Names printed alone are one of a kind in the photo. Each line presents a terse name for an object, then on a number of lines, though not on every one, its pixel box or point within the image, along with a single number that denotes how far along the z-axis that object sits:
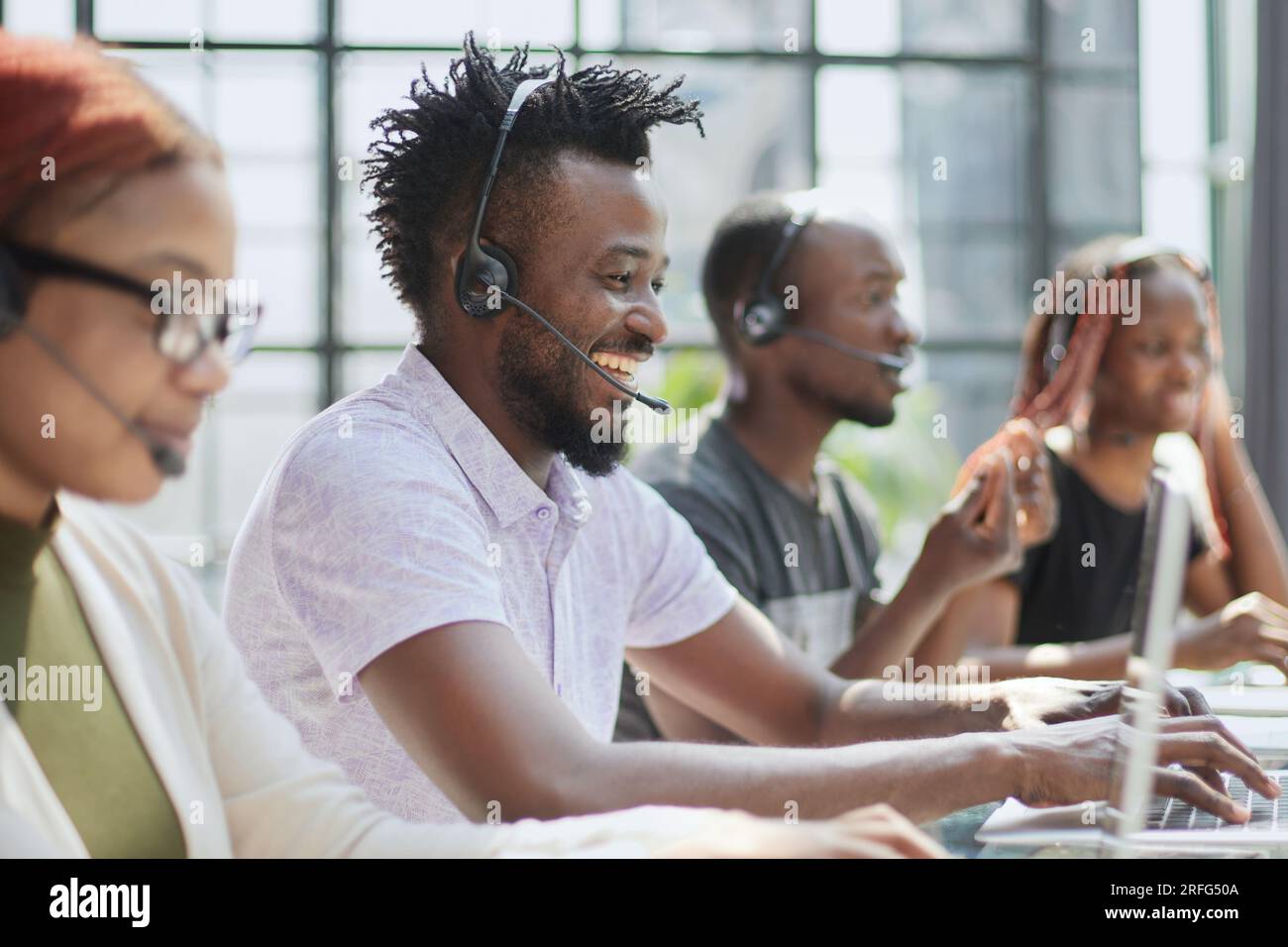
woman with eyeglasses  0.71
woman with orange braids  2.24
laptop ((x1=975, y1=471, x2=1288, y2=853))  0.75
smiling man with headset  0.95
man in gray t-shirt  1.92
